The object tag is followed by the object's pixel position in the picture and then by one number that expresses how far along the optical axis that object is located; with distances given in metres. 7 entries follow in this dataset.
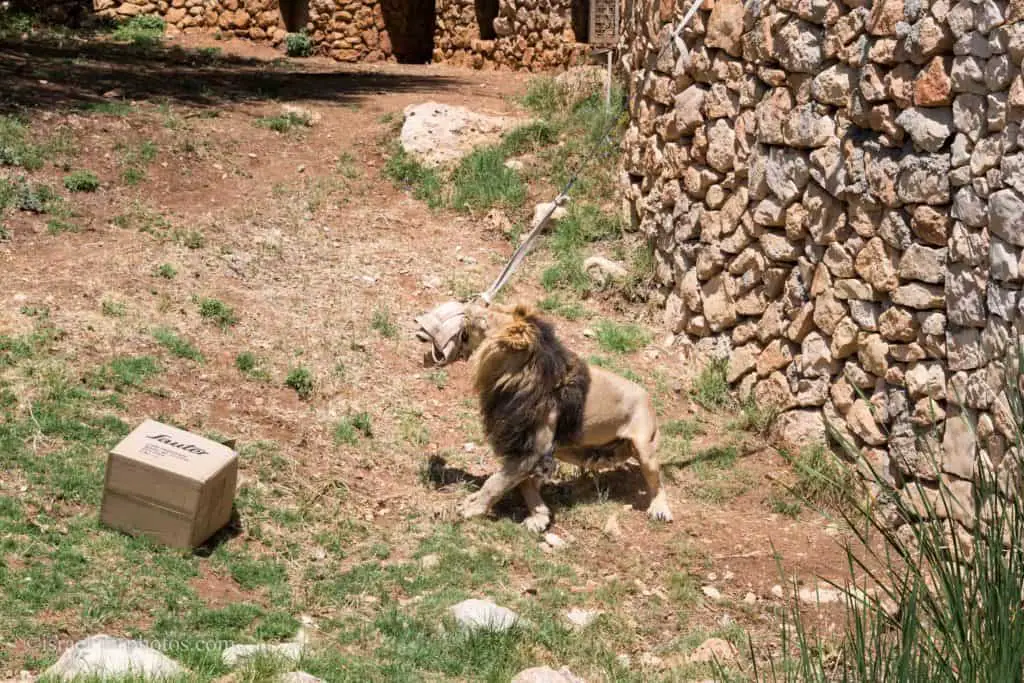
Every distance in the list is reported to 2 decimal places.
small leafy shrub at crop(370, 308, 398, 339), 8.43
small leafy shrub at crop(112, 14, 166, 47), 15.70
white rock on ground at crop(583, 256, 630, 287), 9.33
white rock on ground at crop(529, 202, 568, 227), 10.05
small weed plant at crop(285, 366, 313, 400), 7.50
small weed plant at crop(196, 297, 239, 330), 7.99
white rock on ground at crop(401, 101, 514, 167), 11.00
